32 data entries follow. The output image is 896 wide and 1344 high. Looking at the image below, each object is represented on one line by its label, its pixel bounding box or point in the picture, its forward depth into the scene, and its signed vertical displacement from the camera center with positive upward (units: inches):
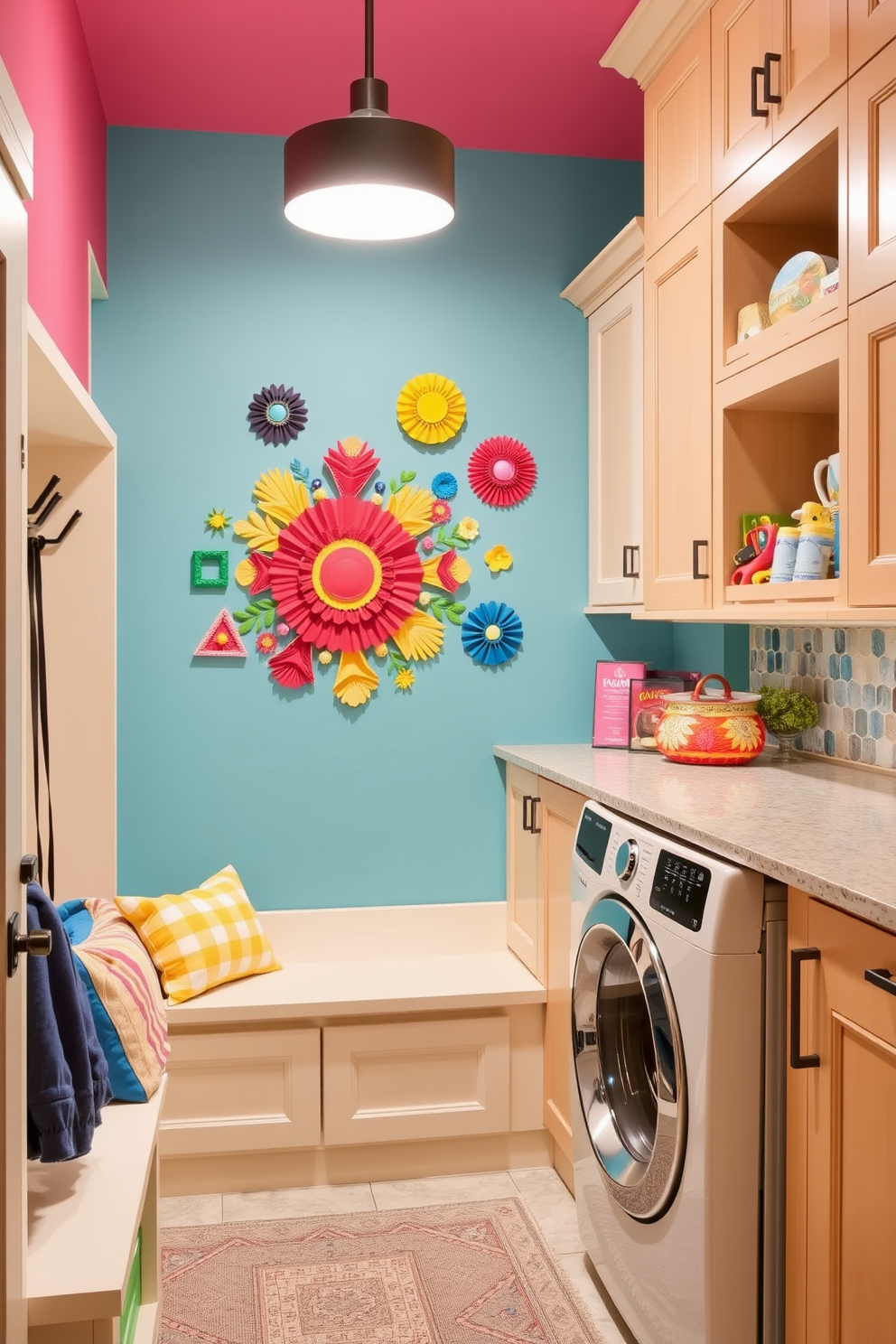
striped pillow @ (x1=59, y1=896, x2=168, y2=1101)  67.3 -23.0
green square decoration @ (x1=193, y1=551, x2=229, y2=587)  121.3 +8.6
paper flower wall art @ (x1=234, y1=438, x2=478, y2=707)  122.4 +8.4
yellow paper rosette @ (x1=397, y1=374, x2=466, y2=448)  125.3 +27.4
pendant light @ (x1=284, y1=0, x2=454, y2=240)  75.0 +34.3
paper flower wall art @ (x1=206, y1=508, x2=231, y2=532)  121.2 +14.1
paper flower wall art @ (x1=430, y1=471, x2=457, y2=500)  125.9 +18.6
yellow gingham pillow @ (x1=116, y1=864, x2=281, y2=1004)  106.0 -29.2
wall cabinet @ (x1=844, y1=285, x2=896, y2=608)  67.6 +12.2
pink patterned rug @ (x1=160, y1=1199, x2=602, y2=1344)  83.0 -52.3
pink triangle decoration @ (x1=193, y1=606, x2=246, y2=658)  121.8 +0.8
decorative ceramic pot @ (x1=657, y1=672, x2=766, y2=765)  100.3 -7.9
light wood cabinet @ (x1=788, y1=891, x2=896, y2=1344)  51.9 -25.1
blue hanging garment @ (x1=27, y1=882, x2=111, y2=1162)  56.5 -21.8
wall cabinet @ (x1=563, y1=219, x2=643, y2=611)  113.4 +25.5
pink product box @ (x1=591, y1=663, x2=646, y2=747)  123.3 -6.6
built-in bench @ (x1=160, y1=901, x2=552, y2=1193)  104.7 -42.9
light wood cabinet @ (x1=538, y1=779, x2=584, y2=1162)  101.3 -28.5
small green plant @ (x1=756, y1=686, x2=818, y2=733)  103.0 -6.4
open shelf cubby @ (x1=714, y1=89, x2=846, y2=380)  76.0 +34.7
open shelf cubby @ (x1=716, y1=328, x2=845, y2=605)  89.4 +16.9
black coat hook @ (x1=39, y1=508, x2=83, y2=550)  99.8 +11.0
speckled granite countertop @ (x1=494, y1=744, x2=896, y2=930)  56.2 -11.8
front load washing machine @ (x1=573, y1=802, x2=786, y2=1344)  62.9 -27.8
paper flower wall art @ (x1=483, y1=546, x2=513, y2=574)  128.0 +10.2
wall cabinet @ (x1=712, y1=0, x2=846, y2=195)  74.1 +42.5
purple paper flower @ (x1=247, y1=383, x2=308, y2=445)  122.3 +26.3
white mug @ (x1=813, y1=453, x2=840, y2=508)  80.7 +12.3
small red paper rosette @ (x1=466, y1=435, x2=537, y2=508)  127.3 +20.5
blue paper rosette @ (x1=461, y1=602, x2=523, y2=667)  127.5 +1.5
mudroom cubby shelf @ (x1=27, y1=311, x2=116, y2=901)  104.5 -1.6
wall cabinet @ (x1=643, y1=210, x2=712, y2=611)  94.5 +20.5
